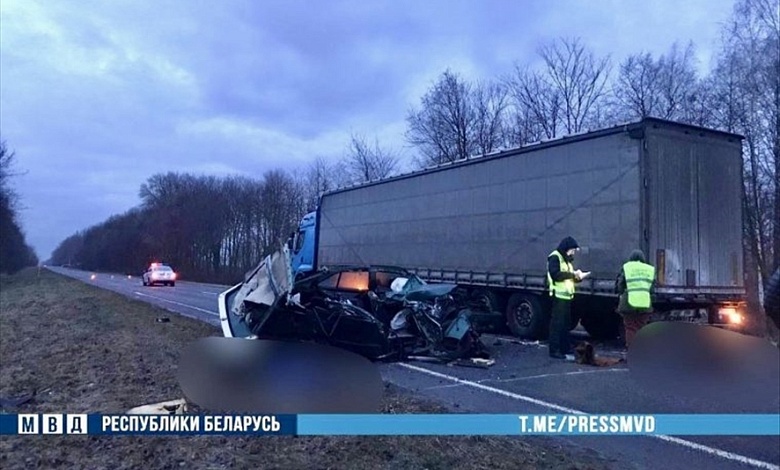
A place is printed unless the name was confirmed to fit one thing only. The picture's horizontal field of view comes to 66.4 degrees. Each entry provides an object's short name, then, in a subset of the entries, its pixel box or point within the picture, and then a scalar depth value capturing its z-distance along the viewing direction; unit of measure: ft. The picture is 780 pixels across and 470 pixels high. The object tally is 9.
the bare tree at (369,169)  115.65
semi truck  26.81
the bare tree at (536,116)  88.48
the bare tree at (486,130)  97.19
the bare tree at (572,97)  84.07
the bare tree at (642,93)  55.06
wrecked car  13.34
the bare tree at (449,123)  101.81
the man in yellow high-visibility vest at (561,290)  23.31
